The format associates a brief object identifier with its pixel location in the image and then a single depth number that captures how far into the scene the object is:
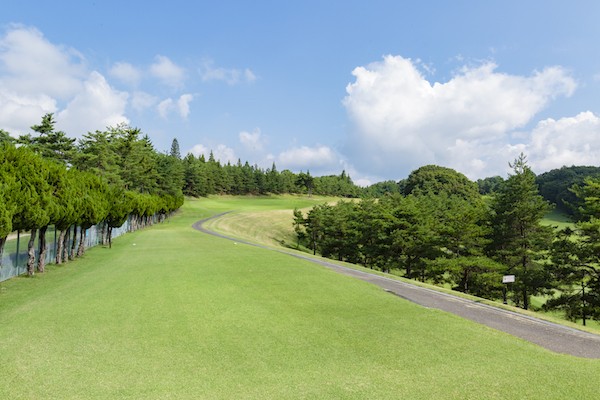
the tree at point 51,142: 44.28
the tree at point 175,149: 152.85
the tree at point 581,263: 24.09
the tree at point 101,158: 41.84
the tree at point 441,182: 109.88
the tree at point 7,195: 12.44
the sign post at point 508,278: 15.13
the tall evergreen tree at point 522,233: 28.34
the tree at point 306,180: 142.75
